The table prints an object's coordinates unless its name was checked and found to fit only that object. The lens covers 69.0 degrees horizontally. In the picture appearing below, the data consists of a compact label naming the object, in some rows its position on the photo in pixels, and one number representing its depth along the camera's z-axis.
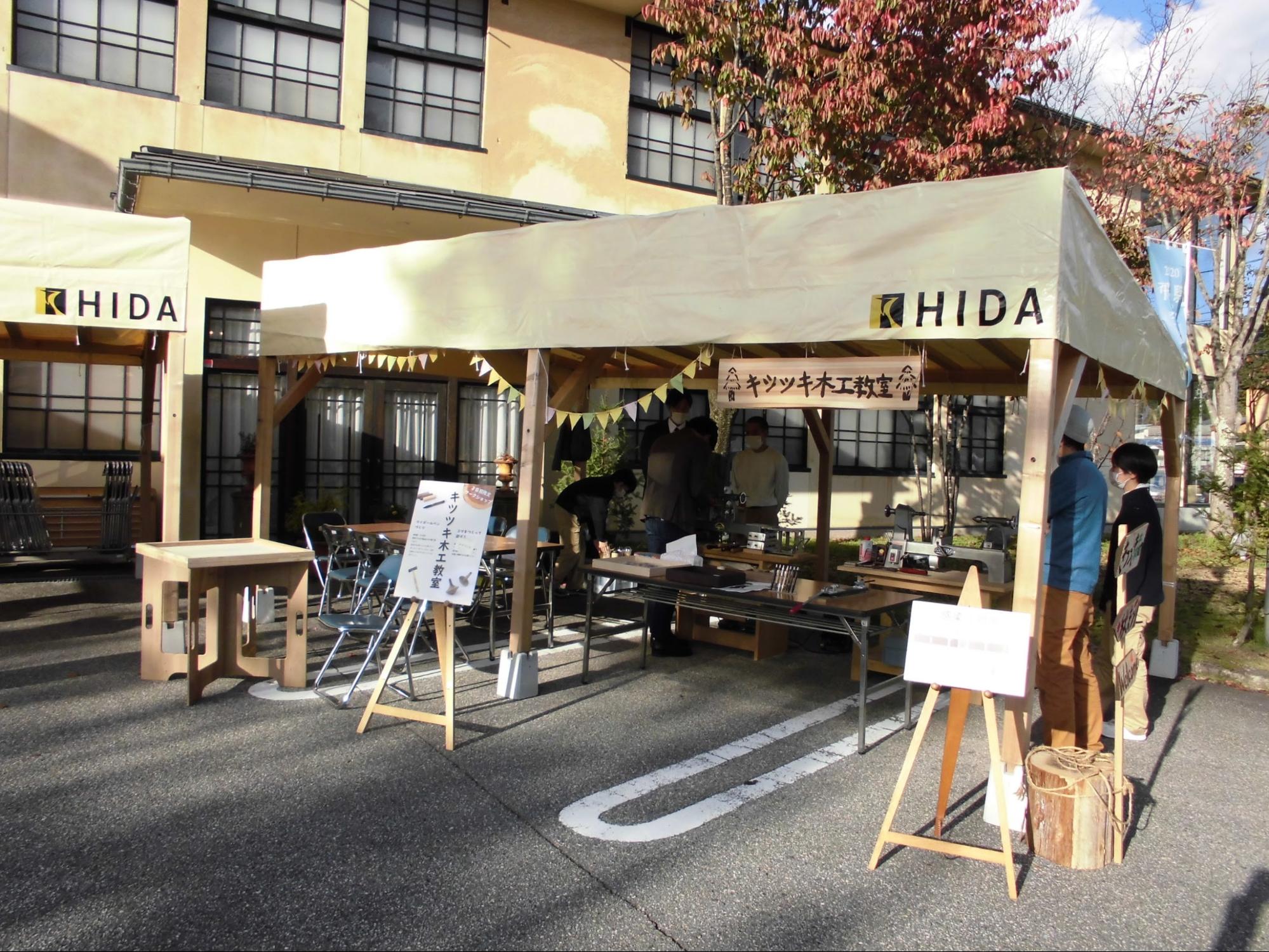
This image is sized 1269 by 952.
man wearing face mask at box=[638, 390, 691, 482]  7.06
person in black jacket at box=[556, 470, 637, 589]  8.12
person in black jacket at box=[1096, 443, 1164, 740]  5.02
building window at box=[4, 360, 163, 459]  10.02
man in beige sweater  9.88
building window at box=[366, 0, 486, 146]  11.71
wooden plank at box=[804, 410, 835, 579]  8.49
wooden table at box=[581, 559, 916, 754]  4.86
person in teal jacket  4.59
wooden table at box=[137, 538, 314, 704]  5.41
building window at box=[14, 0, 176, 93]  9.88
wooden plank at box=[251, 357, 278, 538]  7.11
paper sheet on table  6.18
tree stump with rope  3.58
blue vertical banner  10.84
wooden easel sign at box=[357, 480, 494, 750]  4.70
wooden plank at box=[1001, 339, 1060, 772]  3.96
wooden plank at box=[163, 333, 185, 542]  6.18
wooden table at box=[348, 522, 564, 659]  6.71
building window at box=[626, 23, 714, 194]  13.40
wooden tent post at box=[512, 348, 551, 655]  5.57
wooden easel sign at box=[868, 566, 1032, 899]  3.44
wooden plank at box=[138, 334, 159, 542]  9.88
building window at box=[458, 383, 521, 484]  12.09
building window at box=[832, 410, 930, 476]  14.73
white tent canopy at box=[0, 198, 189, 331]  5.91
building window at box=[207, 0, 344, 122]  10.73
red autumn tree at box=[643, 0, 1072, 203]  9.11
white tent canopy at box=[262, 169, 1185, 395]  4.06
